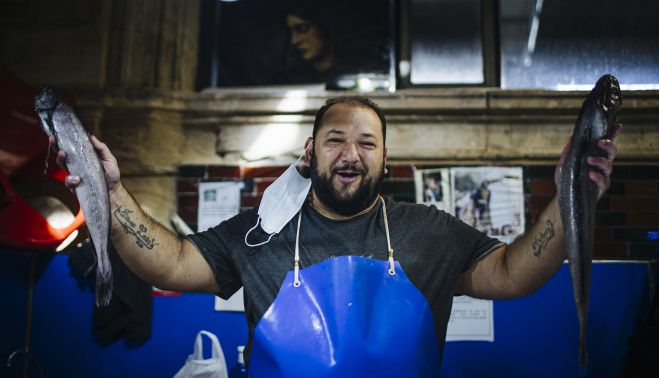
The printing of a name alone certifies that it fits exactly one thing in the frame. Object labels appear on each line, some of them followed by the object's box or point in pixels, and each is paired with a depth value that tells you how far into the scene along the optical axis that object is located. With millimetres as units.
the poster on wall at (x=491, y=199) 2941
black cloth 2598
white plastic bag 2432
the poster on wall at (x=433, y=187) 2977
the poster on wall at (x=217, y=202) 3096
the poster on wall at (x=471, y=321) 2640
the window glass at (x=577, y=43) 3285
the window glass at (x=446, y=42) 3396
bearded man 1574
